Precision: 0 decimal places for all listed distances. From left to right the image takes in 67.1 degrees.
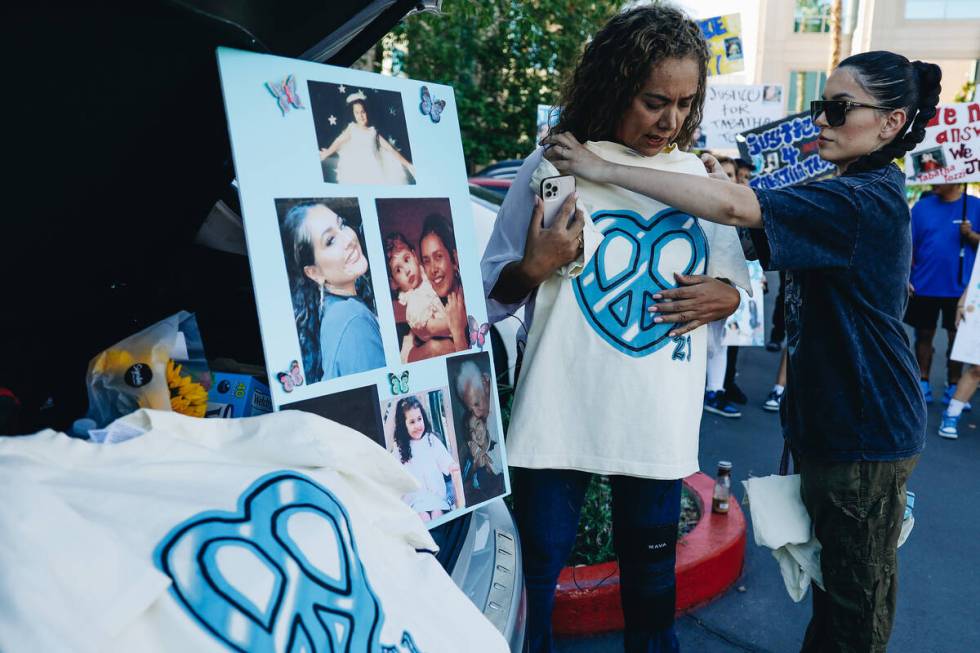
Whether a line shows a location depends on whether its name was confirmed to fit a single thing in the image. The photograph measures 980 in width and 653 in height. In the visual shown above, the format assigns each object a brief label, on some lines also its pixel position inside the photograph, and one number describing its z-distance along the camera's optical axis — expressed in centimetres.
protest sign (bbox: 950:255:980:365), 562
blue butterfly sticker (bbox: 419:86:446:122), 163
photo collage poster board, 131
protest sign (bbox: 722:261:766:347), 580
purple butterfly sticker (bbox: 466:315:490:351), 173
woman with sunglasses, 181
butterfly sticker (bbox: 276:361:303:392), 131
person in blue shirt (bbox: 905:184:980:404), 640
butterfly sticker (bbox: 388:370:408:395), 152
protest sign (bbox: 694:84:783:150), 812
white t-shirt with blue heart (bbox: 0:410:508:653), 85
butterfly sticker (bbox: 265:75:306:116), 134
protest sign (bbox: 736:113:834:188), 503
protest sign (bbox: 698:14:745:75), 914
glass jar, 359
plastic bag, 151
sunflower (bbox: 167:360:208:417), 157
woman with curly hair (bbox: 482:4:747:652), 176
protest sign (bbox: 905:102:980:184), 586
